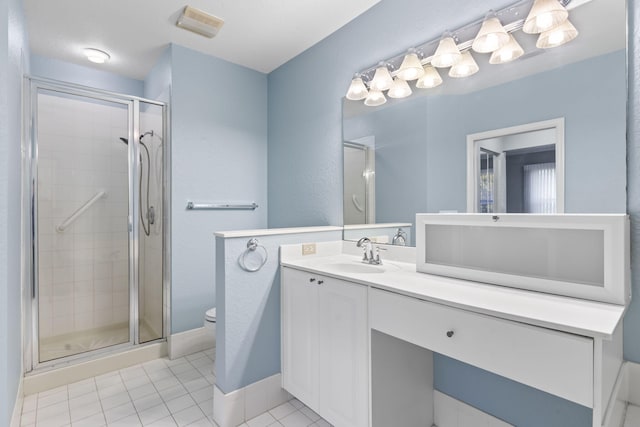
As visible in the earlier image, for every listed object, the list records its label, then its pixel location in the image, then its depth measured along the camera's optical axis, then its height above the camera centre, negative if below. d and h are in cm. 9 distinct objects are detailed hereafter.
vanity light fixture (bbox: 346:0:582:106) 128 +80
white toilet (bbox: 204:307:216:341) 215 -75
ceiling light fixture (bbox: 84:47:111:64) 258 +134
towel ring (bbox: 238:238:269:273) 170 -22
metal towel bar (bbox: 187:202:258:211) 253 +6
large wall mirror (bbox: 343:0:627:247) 115 +40
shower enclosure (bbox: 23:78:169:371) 237 -7
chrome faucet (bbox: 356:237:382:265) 178 -24
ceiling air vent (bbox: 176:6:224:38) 205 +131
